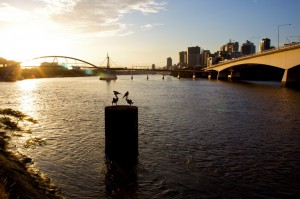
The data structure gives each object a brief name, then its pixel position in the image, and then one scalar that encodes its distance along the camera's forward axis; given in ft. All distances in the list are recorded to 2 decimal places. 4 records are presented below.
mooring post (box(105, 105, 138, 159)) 39.99
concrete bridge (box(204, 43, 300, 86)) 200.62
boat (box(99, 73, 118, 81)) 484.50
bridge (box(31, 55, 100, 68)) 414.73
